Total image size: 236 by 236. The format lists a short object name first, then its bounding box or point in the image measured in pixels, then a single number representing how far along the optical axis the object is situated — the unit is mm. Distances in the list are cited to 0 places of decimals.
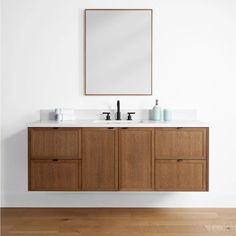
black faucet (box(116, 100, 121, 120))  4194
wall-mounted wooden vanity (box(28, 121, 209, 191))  3838
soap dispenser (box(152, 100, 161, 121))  4191
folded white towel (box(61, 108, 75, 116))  4246
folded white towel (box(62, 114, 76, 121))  4234
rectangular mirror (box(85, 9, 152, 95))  4254
